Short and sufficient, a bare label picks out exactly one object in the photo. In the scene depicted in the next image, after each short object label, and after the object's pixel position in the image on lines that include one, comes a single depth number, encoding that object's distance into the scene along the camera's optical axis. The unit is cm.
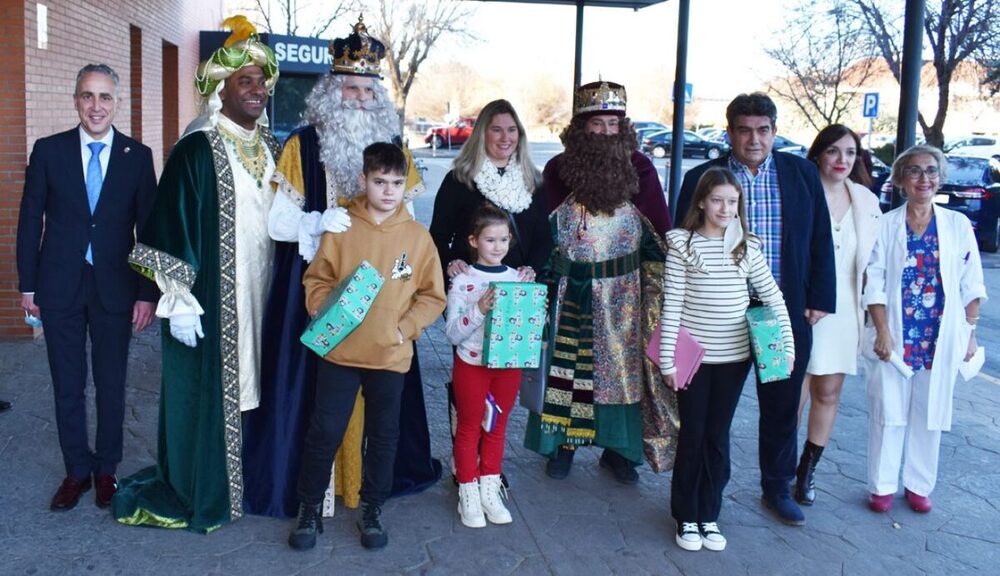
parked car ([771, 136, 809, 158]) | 2991
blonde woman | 417
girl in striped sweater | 377
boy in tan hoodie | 355
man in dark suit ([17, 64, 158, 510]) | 384
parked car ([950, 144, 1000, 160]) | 2816
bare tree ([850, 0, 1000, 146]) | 1692
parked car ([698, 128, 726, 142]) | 3854
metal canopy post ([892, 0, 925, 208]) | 467
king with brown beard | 430
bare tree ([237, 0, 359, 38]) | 2247
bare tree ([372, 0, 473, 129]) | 3058
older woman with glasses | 420
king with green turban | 367
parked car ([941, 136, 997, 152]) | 3114
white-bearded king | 379
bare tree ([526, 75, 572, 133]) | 6438
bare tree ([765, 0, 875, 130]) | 1914
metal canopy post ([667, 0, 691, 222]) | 788
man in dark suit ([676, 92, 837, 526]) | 405
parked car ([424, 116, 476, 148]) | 3912
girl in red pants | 390
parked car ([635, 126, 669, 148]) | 3788
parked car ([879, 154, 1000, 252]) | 1437
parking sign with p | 1634
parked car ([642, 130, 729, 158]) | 3562
